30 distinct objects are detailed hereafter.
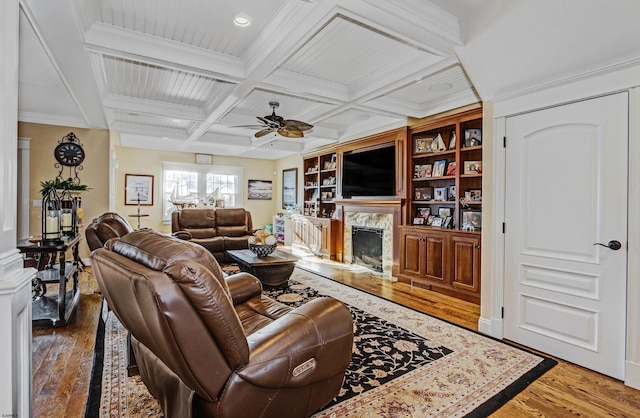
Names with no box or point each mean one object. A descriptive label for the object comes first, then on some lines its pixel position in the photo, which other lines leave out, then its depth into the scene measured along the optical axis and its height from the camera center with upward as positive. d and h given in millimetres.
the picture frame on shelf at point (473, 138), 4295 +950
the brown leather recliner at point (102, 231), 2977 -251
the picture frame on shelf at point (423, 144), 4945 +986
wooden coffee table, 4184 -799
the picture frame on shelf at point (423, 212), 5062 -63
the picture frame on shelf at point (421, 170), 4957 +585
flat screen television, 5375 +638
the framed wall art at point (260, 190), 9445 +492
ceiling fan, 4094 +1040
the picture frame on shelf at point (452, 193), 4655 +223
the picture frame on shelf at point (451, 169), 4555 +562
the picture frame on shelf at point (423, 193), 5039 +237
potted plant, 3155 +208
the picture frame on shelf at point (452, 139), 4527 +982
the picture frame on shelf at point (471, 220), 4238 -148
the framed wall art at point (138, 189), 7801 +388
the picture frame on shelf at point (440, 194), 4770 +214
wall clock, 5395 +851
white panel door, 2275 -162
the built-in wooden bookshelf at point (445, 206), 4102 +27
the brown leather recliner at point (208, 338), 1152 -557
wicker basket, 4426 -582
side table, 2791 -895
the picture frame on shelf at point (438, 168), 4734 +598
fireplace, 5587 -697
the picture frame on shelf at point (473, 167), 4279 +556
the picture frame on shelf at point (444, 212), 4725 -52
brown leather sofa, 6000 -434
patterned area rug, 1882 -1154
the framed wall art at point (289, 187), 8594 +525
